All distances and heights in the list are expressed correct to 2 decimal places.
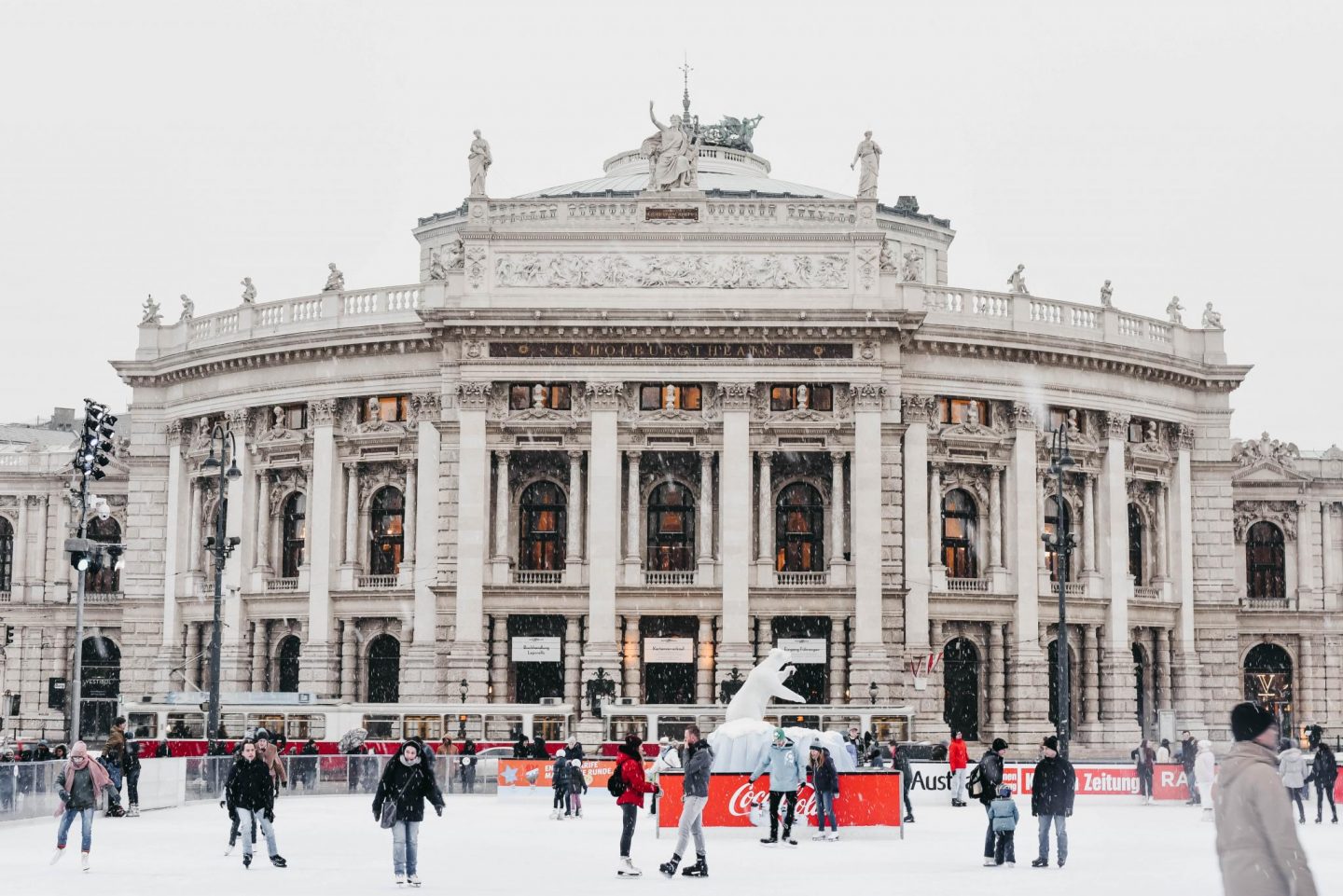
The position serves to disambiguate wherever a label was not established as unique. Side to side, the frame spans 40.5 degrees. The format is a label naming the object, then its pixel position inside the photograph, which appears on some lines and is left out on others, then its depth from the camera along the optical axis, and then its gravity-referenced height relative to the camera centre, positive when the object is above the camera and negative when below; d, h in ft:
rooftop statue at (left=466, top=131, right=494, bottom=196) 211.61 +55.60
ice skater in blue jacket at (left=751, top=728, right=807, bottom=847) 90.07 -6.58
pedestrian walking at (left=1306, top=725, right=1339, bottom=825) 123.95 -8.55
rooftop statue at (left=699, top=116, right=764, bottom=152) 287.14 +80.96
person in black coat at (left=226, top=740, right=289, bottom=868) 78.33 -6.49
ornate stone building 205.16 +19.14
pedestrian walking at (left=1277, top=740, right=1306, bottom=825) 114.62 -7.95
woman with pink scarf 77.36 -6.48
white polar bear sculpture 101.91 -5.72
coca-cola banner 100.37 -8.67
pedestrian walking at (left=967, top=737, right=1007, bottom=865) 83.35 -6.28
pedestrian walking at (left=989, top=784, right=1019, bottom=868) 82.89 -8.11
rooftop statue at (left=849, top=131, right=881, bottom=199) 209.97 +55.46
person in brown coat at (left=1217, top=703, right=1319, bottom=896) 31.94 -3.31
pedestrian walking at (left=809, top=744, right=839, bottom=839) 94.38 -7.37
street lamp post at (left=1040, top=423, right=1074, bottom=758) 143.43 +6.93
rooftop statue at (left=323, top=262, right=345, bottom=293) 222.28 +43.79
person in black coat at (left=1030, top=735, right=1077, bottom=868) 81.66 -6.73
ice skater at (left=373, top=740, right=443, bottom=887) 69.62 -5.82
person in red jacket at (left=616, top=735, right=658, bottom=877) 77.51 -6.47
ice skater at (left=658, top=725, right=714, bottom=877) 75.92 -6.83
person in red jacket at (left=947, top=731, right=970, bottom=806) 134.51 -9.31
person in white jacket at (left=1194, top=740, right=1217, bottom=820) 123.34 -8.75
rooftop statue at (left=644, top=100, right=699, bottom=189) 209.77 +55.34
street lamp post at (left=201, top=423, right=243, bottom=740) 154.30 +6.89
